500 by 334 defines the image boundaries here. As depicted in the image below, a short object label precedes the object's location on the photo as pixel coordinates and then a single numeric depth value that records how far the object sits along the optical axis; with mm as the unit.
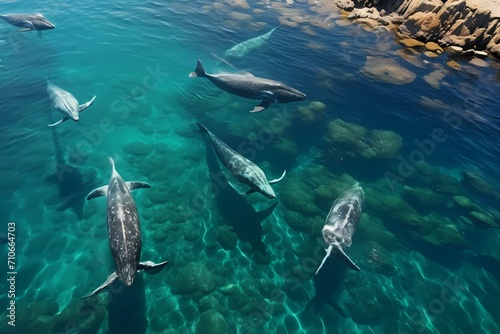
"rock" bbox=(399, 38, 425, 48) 28239
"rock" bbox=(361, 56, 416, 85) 22406
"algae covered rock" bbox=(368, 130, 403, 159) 16125
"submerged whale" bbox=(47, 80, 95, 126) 12586
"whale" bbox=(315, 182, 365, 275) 9883
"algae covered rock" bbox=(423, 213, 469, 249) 12664
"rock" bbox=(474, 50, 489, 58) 27406
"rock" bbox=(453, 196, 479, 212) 14223
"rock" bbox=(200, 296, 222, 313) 9500
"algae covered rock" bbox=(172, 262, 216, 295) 9891
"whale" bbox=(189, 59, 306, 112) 14656
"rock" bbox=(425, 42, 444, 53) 27703
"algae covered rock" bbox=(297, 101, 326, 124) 17734
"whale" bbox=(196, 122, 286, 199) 11336
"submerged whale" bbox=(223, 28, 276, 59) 21867
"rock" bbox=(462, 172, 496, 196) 15172
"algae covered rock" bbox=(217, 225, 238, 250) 11375
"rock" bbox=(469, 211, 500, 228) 13508
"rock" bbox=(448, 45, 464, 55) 27528
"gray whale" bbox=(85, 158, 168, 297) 7793
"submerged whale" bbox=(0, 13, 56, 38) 19109
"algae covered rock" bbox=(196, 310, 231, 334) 8875
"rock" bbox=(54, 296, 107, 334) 8695
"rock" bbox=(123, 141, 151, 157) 14844
